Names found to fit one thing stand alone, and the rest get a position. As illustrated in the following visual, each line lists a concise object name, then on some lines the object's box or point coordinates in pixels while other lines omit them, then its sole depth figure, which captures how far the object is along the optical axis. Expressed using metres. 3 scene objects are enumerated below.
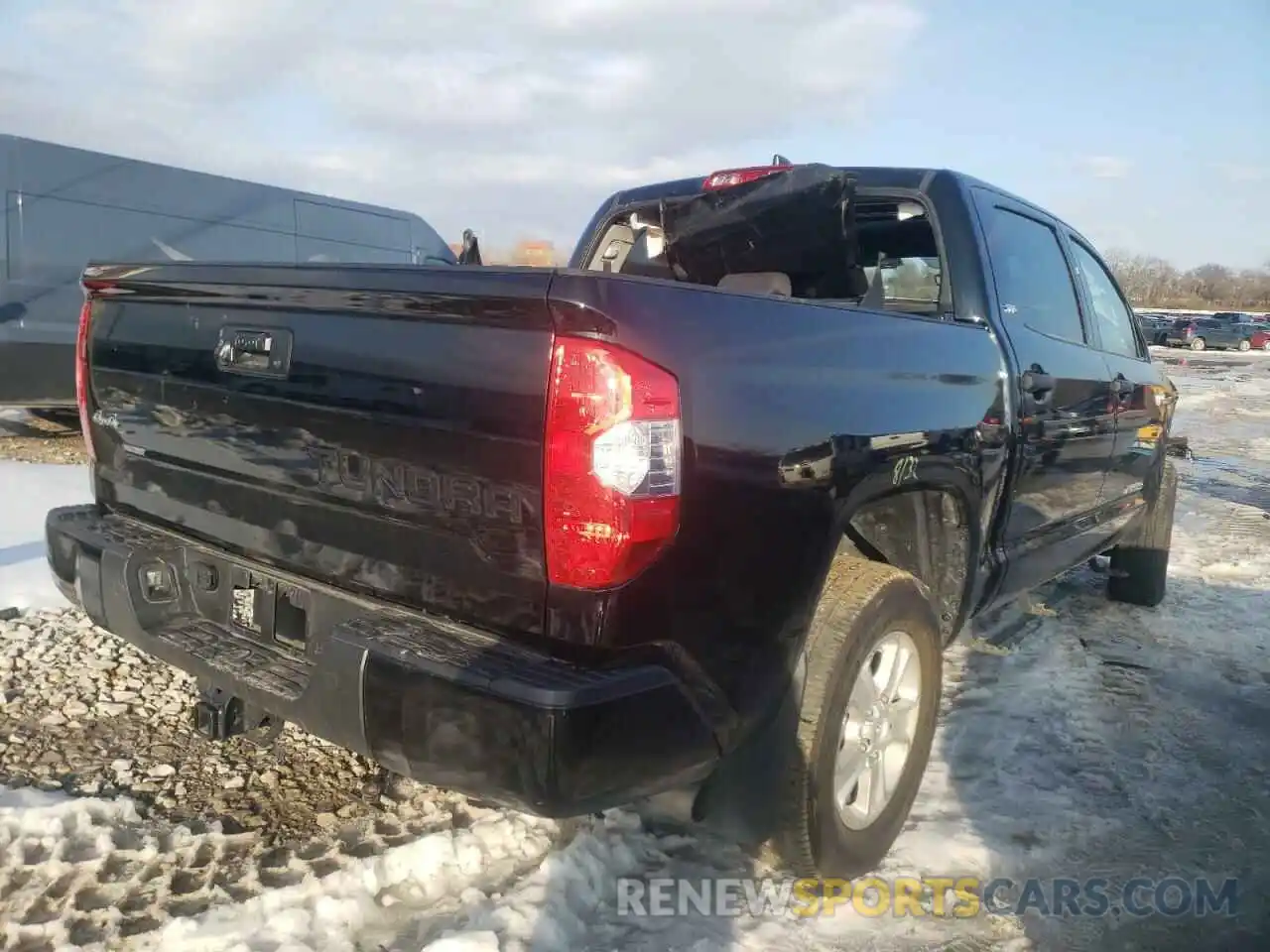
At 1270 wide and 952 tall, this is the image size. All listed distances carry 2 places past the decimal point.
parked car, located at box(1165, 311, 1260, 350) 43.22
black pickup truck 1.77
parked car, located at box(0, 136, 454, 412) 7.27
